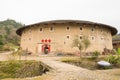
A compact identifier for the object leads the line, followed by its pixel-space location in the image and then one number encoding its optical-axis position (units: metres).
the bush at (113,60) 8.23
